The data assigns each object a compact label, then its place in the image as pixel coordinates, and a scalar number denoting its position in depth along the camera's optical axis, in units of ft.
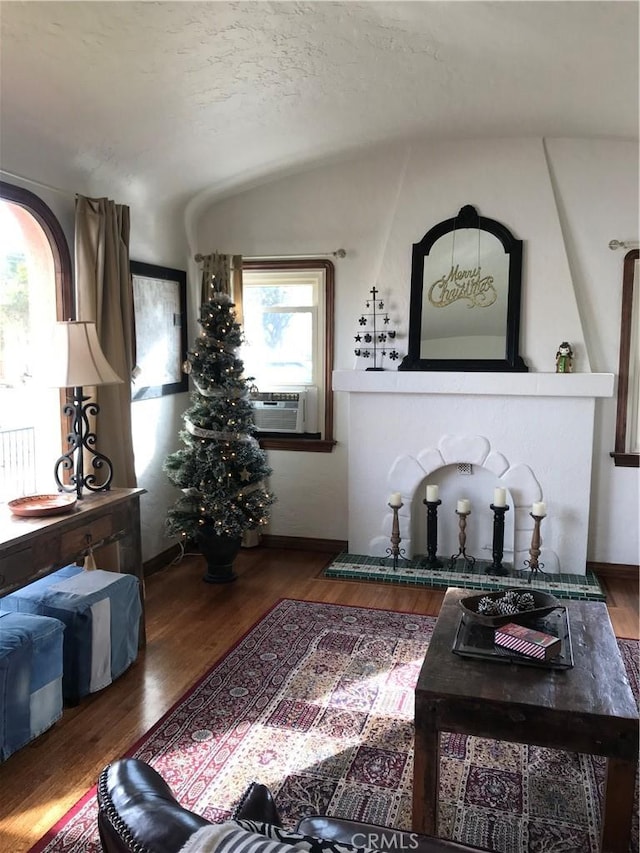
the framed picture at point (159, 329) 14.55
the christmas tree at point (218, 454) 14.02
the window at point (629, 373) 14.37
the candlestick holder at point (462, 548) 15.21
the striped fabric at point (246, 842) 3.28
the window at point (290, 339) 16.47
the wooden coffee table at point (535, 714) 6.33
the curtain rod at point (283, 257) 15.96
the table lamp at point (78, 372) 10.00
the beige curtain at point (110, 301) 11.93
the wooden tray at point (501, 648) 7.18
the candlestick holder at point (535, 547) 14.60
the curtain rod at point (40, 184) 10.71
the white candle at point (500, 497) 14.65
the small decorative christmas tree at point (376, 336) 15.72
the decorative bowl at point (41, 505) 9.44
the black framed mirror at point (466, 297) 14.83
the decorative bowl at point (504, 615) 7.81
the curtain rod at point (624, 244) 14.30
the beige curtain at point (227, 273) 16.28
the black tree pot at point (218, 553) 14.43
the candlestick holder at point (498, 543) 14.76
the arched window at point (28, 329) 11.39
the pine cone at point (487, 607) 7.96
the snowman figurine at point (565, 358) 14.42
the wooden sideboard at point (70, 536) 8.59
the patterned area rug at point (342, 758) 7.34
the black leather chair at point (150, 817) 3.49
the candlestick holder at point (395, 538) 15.47
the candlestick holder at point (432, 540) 15.39
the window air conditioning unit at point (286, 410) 16.73
